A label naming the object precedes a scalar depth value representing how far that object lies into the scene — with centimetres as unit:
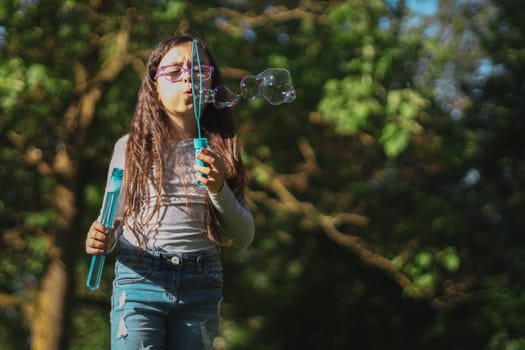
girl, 438
